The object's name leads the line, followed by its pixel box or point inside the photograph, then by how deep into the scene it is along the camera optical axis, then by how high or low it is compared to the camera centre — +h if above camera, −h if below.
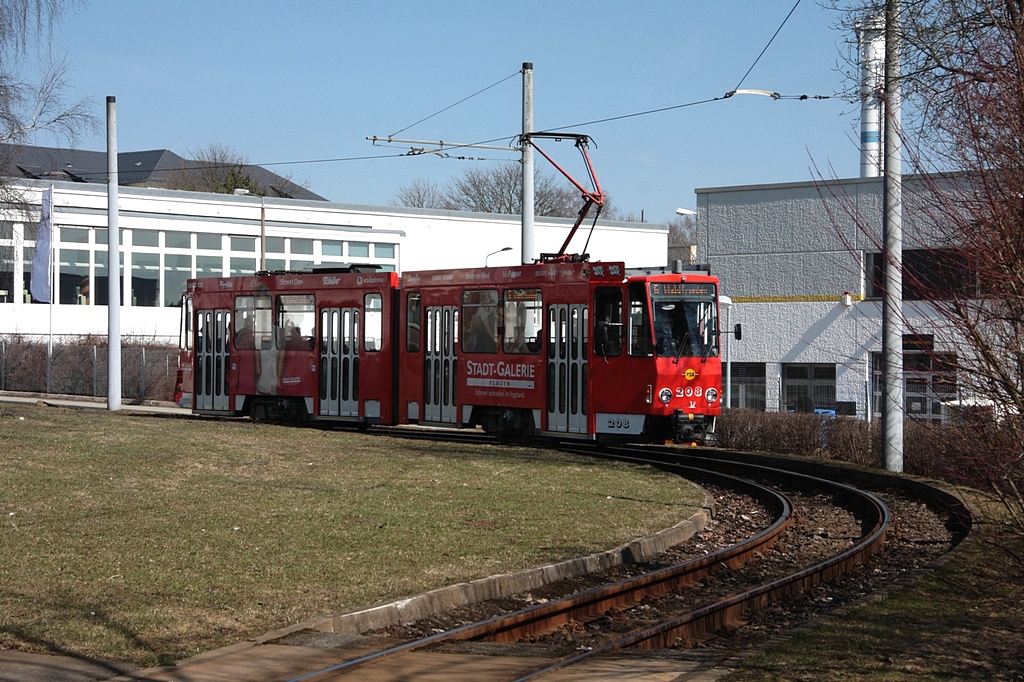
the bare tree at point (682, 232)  111.12 +12.23
